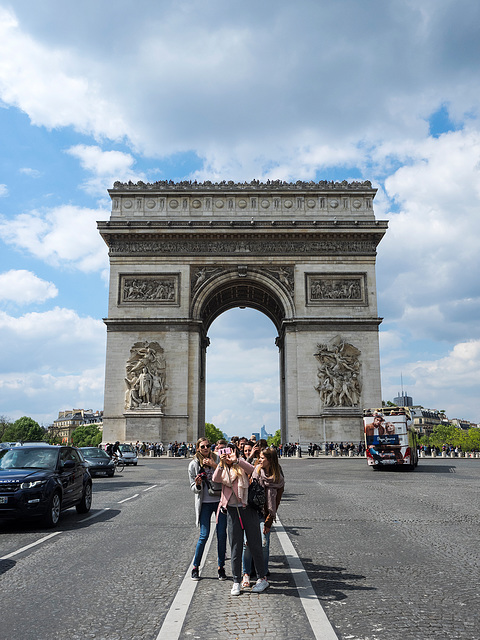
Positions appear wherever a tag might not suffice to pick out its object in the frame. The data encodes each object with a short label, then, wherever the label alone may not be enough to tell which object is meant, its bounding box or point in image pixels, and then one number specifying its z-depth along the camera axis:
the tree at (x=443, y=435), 121.50
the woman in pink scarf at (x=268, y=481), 6.36
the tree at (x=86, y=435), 126.56
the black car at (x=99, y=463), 23.19
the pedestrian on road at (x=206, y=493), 6.54
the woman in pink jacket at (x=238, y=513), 5.88
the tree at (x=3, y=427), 100.19
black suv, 9.85
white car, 32.28
